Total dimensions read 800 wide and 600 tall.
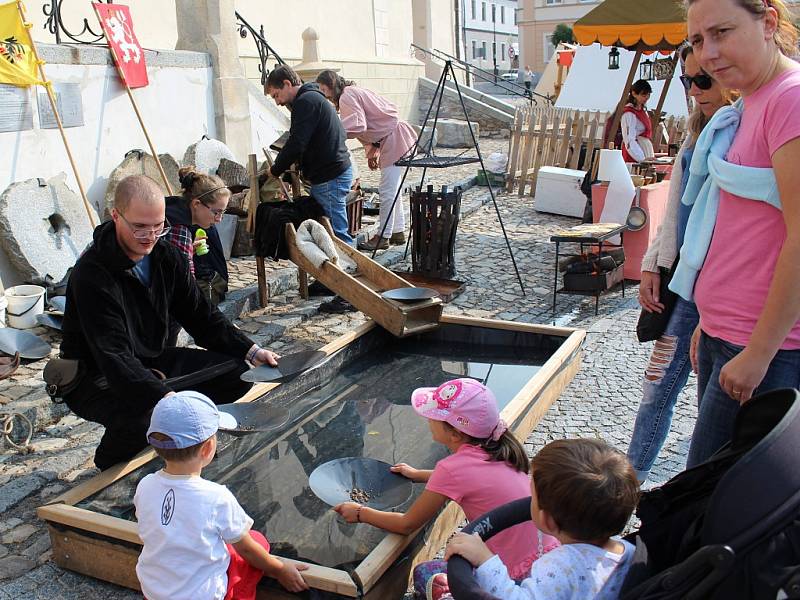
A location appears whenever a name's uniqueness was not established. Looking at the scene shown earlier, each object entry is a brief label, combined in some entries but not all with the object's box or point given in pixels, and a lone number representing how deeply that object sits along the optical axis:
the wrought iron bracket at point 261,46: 11.62
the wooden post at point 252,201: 6.76
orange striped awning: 9.14
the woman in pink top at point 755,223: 1.98
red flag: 7.54
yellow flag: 6.36
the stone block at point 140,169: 7.37
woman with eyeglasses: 4.83
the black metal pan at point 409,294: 5.33
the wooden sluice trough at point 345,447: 2.92
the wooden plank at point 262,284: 6.42
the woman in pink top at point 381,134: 7.93
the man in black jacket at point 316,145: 6.62
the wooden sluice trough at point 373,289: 5.21
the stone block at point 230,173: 8.08
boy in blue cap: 2.40
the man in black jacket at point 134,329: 3.28
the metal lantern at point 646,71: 10.86
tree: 43.88
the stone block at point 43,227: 6.12
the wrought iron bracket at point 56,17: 7.75
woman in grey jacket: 3.06
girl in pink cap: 2.64
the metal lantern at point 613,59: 11.08
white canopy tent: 17.19
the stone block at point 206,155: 8.12
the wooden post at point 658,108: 10.98
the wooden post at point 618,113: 9.77
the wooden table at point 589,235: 6.34
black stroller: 1.45
